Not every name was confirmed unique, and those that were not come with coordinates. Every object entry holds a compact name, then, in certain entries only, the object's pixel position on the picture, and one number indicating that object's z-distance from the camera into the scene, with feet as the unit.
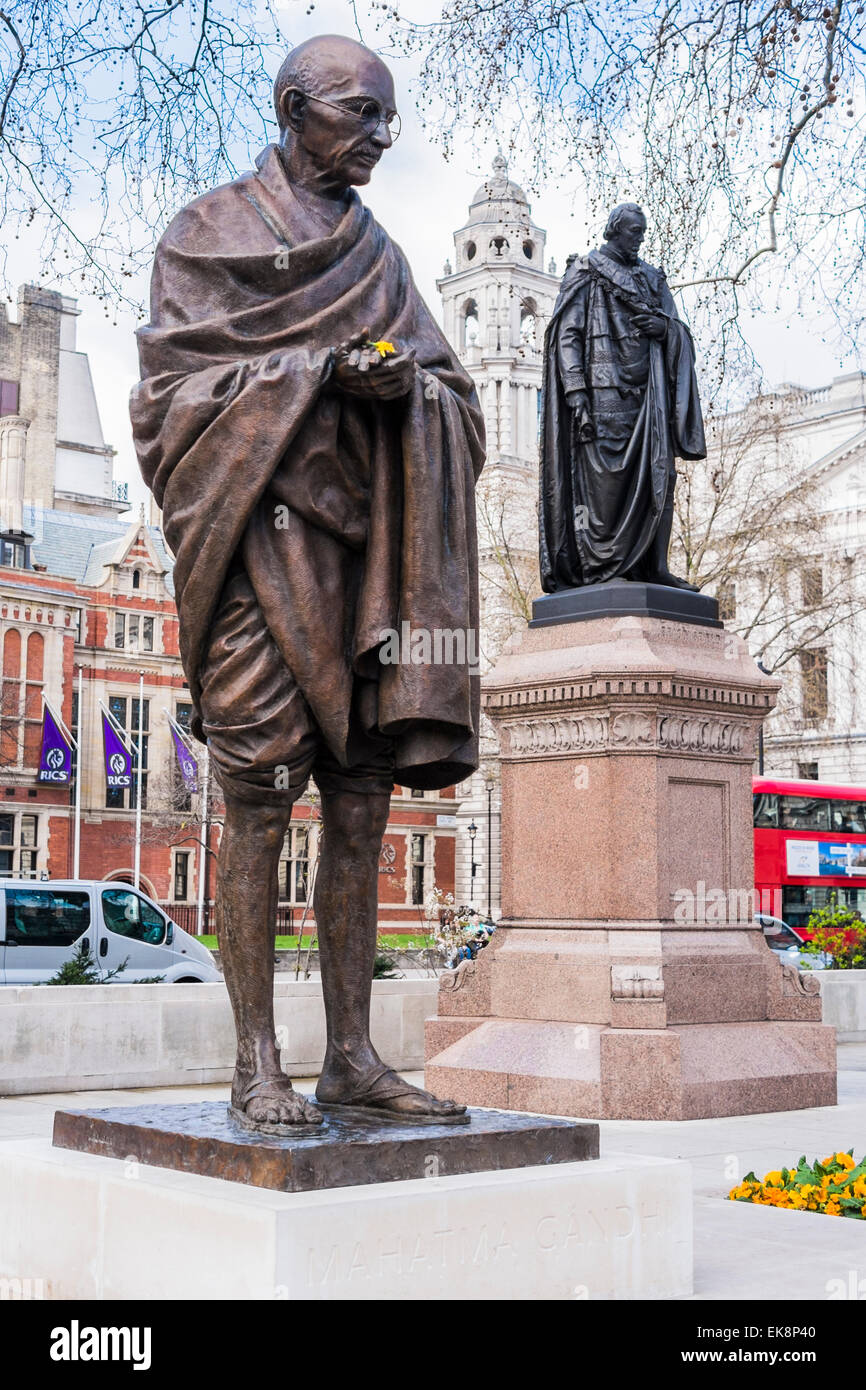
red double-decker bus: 123.65
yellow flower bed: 19.51
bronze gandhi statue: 13.73
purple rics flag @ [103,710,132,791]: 169.37
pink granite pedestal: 29.58
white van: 72.28
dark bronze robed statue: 34.32
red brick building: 192.13
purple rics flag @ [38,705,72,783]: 179.01
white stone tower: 242.78
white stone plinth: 11.66
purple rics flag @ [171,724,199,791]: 128.67
